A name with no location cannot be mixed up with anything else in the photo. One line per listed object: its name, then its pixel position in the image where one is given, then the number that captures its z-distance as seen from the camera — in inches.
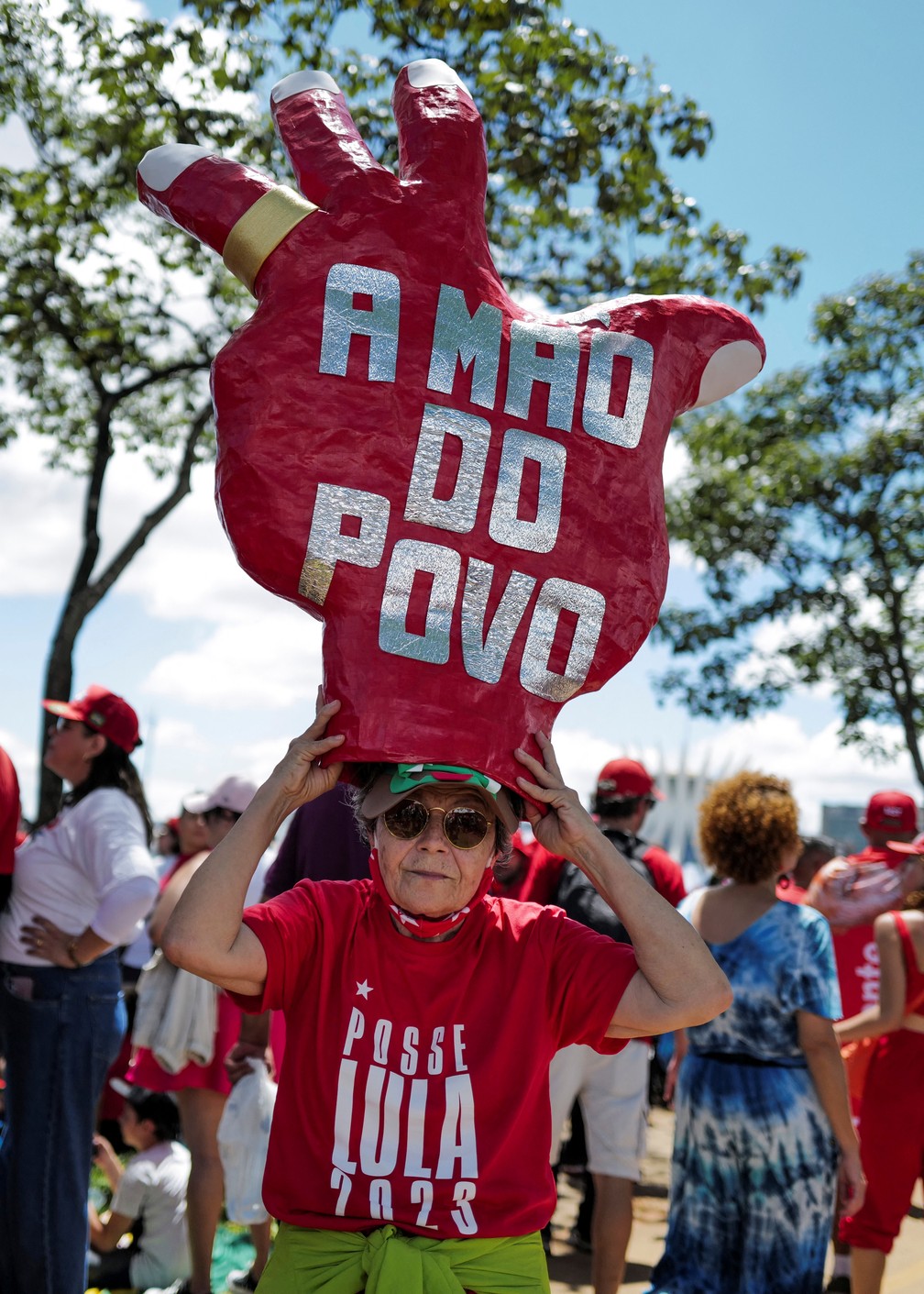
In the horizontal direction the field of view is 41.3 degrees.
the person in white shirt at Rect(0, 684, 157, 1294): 130.0
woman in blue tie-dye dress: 133.5
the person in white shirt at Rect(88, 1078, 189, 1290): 165.9
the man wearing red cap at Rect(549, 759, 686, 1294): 159.5
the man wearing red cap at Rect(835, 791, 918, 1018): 203.9
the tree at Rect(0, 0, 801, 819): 240.2
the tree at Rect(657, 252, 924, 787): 456.4
